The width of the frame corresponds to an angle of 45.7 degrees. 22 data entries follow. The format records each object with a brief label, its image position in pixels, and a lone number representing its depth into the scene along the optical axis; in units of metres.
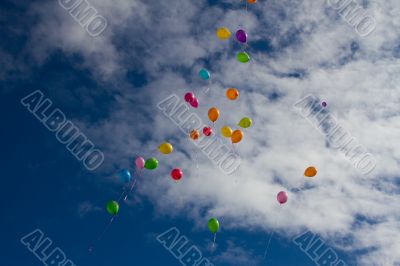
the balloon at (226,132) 14.97
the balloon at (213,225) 14.70
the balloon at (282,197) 15.03
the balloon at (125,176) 14.49
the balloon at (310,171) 15.05
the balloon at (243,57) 14.74
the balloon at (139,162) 14.79
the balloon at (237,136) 14.74
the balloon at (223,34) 14.73
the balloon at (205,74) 14.98
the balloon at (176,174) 14.95
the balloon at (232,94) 15.06
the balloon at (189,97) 14.87
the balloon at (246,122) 15.02
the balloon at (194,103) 14.90
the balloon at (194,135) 15.04
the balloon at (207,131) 15.27
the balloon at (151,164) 14.64
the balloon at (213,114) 14.83
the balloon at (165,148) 14.66
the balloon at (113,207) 14.55
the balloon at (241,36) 14.98
